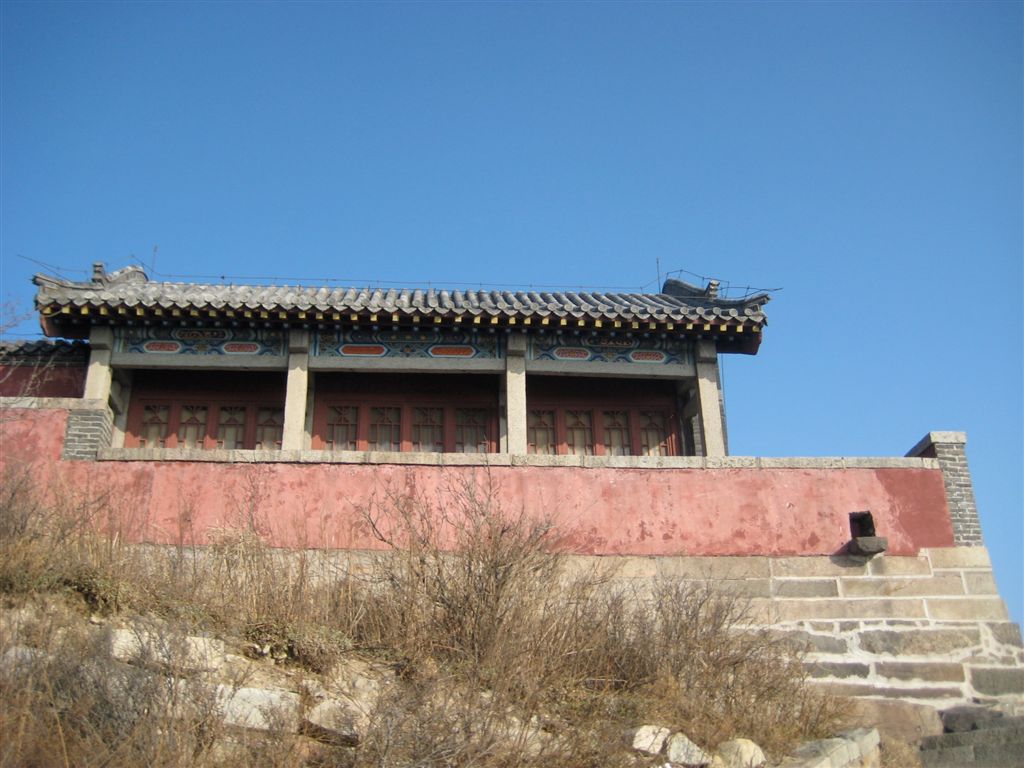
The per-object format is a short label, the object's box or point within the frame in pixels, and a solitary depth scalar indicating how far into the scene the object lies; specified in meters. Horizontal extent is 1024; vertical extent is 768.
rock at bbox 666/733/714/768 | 7.06
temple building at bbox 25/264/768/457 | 12.39
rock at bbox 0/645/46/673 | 6.29
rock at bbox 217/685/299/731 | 6.41
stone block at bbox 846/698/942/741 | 9.10
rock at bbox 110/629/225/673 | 6.48
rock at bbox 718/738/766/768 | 7.23
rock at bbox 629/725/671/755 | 6.98
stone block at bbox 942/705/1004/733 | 9.17
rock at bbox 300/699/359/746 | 6.48
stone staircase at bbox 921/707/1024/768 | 8.37
